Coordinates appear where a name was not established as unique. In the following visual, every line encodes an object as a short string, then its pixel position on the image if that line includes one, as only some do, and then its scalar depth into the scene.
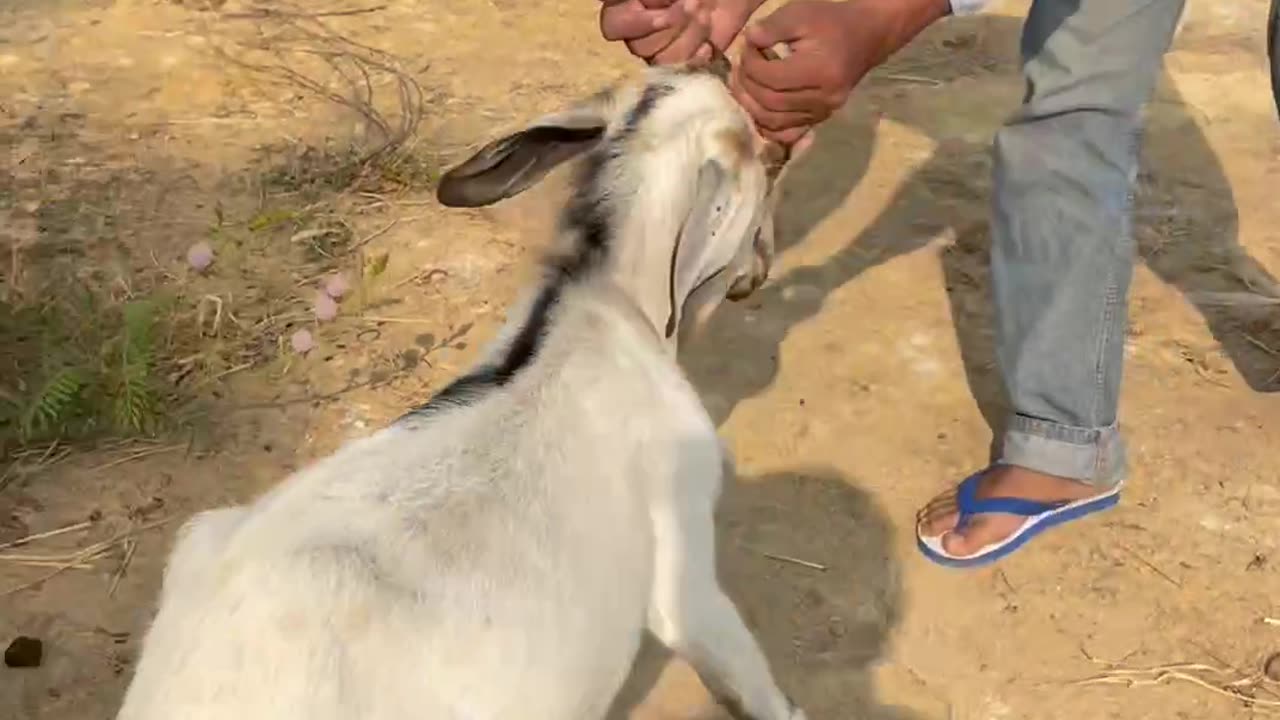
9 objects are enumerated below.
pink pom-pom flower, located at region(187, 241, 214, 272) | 4.09
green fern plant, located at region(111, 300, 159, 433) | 3.63
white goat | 2.05
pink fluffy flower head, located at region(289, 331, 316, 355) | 3.93
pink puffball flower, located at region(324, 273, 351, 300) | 4.11
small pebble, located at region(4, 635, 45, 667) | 3.09
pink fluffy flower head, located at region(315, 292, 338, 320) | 4.03
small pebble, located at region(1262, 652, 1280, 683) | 3.17
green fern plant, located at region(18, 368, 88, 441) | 3.55
